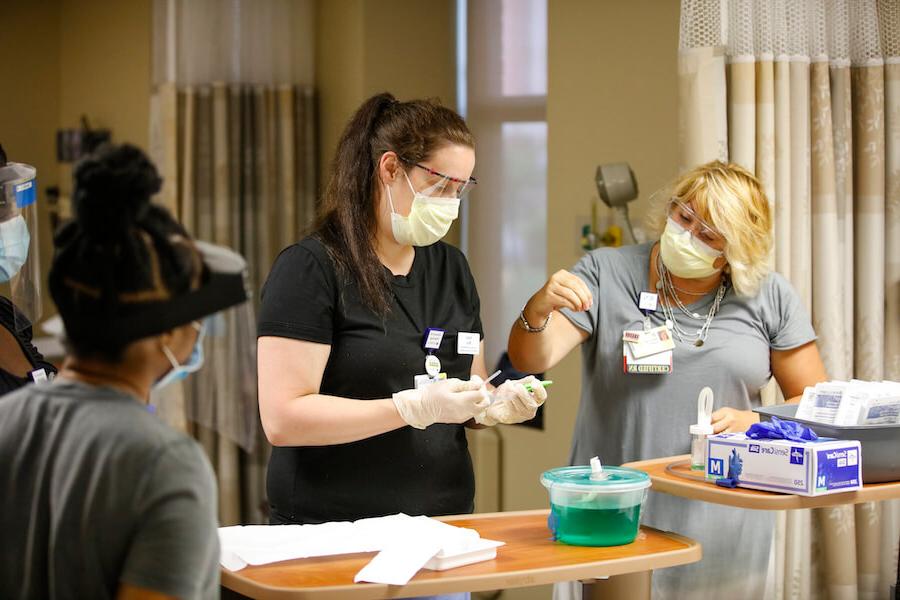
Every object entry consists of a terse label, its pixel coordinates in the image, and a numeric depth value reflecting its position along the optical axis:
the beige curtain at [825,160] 2.97
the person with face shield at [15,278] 2.22
